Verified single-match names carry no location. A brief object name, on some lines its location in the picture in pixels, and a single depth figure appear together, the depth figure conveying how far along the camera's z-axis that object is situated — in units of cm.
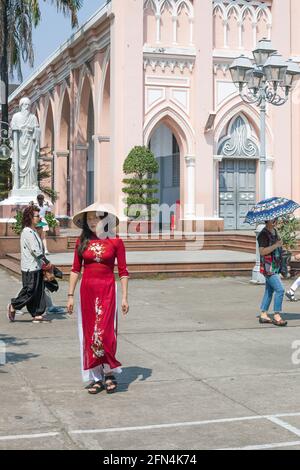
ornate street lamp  1516
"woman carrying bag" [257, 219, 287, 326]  1016
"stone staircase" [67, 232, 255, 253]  2162
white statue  2214
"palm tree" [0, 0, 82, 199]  2780
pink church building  2477
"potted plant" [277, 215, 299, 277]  1681
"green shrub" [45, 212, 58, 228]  1965
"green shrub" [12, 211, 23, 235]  1988
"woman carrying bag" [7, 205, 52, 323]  1052
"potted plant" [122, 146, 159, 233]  2391
